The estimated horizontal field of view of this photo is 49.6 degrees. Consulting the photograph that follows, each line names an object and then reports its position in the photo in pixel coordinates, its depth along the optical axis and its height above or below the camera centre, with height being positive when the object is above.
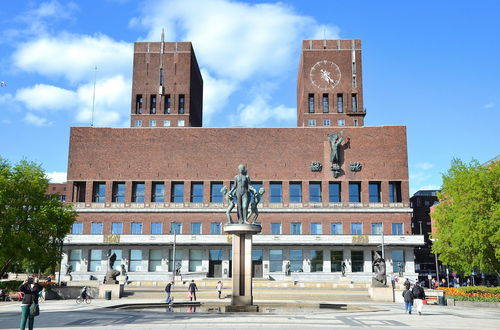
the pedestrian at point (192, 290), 40.56 -2.26
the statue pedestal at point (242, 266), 30.06 -0.31
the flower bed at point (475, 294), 41.00 -2.33
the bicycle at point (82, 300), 38.50 -2.95
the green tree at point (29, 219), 46.53 +3.44
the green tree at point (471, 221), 46.84 +3.74
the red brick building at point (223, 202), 76.00 +9.03
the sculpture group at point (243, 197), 31.23 +3.65
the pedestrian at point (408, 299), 30.22 -2.01
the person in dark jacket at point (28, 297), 18.09 -1.31
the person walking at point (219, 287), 44.50 -2.18
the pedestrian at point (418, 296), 29.30 -1.81
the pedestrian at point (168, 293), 36.66 -2.38
